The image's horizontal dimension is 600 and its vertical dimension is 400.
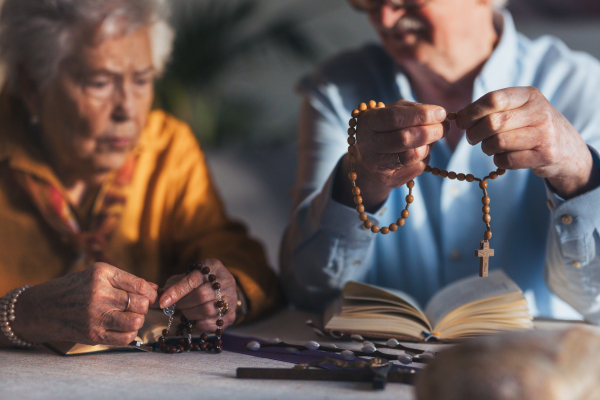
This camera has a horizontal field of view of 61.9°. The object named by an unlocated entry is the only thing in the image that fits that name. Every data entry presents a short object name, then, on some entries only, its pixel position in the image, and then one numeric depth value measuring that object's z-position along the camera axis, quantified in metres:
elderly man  1.22
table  0.77
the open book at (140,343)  0.99
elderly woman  1.46
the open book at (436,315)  1.09
